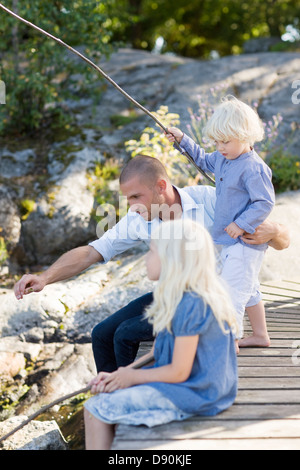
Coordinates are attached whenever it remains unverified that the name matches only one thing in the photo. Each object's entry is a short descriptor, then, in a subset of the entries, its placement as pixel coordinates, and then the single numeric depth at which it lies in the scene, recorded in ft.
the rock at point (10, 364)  14.95
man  9.76
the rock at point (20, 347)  15.55
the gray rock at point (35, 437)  11.95
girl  7.16
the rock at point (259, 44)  36.88
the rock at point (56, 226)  20.52
